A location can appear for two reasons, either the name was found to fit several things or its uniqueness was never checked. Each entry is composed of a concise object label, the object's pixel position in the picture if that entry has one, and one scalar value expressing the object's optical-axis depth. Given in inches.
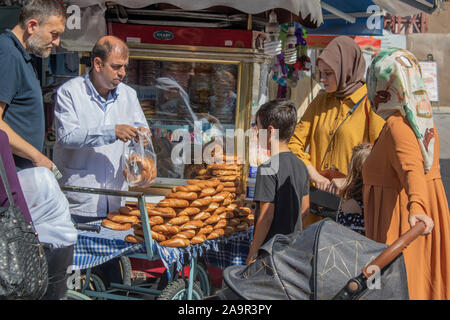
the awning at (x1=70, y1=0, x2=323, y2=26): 176.6
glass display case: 216.5
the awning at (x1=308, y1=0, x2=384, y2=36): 305.6
